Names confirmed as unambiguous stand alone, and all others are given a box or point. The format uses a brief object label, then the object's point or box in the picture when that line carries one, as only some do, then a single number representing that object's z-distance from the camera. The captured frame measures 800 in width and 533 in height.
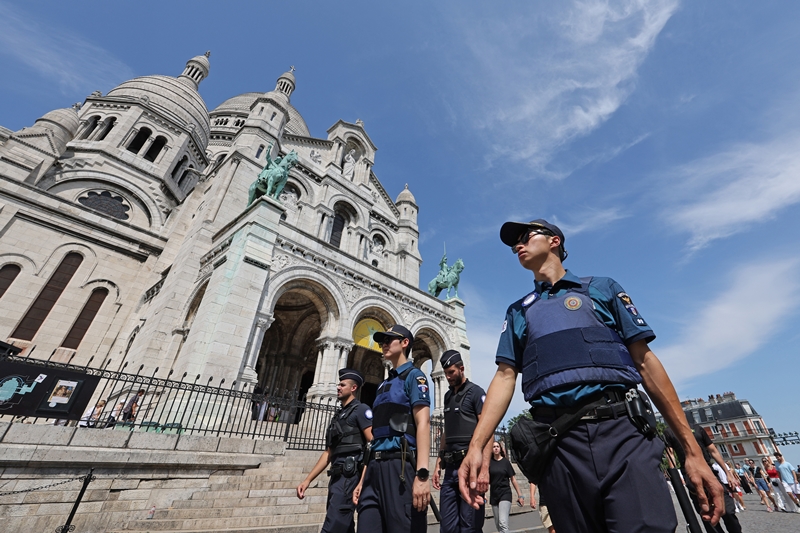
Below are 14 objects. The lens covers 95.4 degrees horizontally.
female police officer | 2.84
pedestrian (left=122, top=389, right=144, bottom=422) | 8.76
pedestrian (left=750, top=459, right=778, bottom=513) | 10.97
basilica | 11.95
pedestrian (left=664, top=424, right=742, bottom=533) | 3.13
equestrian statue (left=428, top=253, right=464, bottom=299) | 19.62
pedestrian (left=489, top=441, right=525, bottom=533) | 4.77
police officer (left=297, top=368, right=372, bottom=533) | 3.37
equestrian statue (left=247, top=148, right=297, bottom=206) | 13.78
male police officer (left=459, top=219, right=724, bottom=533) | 1.58
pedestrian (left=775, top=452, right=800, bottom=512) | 9.12
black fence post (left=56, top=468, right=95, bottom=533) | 4.22
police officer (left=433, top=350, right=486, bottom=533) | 3.35
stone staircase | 5.31
